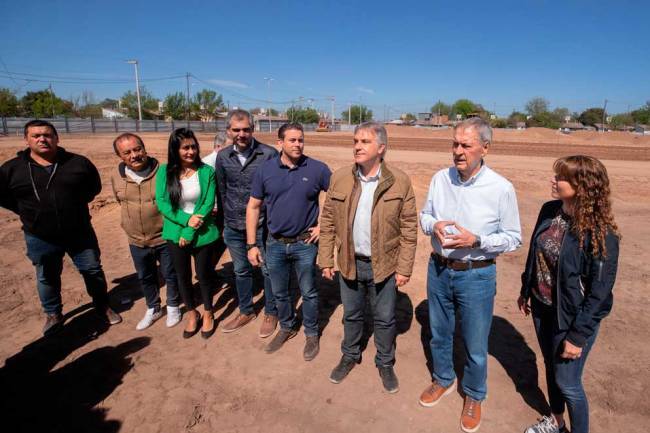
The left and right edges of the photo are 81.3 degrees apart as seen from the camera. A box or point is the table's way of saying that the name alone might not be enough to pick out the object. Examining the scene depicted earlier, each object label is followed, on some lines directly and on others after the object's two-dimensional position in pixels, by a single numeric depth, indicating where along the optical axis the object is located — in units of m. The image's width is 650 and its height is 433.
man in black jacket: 3.40
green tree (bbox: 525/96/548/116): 88.56
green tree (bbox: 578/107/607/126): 87.50
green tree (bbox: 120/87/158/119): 60.94
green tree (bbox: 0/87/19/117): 44.64
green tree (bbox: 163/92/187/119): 61.62
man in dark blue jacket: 3.43
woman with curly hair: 1.95
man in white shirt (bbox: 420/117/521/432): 2.25
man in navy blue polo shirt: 3.12
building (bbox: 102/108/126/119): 70.06
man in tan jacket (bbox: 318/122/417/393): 2.56
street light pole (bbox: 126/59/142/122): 44.56
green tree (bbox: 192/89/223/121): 65.38
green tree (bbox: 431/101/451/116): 111.62
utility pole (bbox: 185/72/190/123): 57.50
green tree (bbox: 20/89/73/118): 50.84
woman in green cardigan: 3.37
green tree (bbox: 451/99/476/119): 99.22
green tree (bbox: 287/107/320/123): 88.56
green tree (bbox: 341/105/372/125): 94.82
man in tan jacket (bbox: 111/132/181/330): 3.53
